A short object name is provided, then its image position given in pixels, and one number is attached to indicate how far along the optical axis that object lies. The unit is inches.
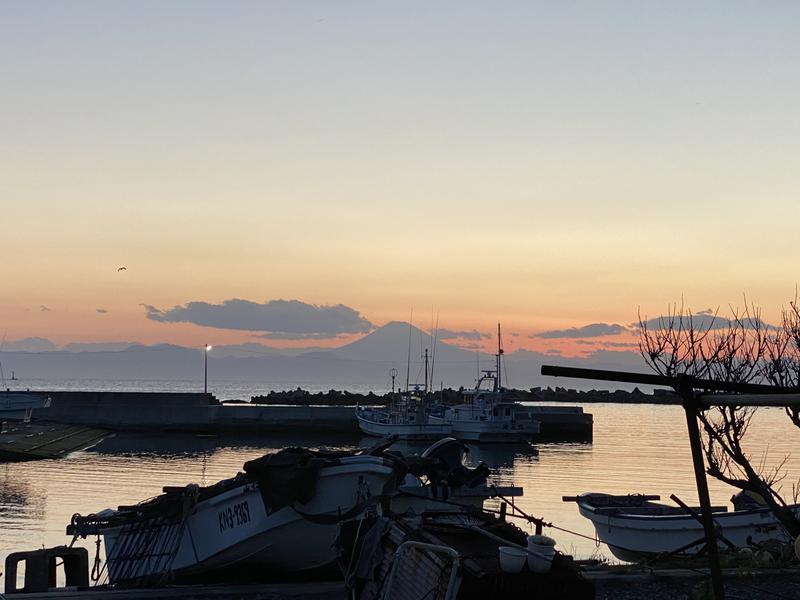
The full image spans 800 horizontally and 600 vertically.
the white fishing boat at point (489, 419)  3011.8
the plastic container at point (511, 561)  345.1
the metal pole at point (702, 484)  315.9
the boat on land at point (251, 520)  621.0
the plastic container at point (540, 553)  351.3
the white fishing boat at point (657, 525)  922.1
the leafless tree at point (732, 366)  763.4
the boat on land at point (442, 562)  345.1
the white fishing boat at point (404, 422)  2903.5
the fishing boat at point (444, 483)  668.1
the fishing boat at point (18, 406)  3034.0
